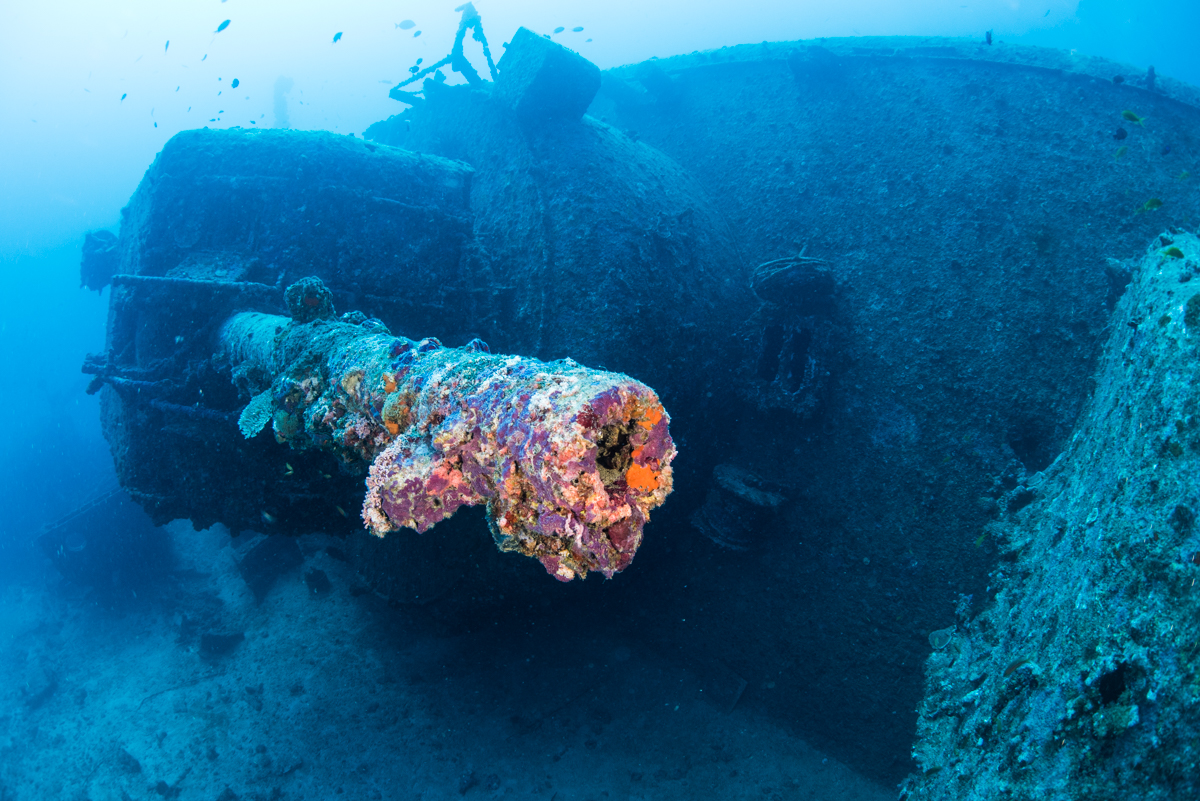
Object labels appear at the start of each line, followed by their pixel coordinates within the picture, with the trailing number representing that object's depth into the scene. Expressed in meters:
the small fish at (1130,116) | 4.15
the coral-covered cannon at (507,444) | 1.19
